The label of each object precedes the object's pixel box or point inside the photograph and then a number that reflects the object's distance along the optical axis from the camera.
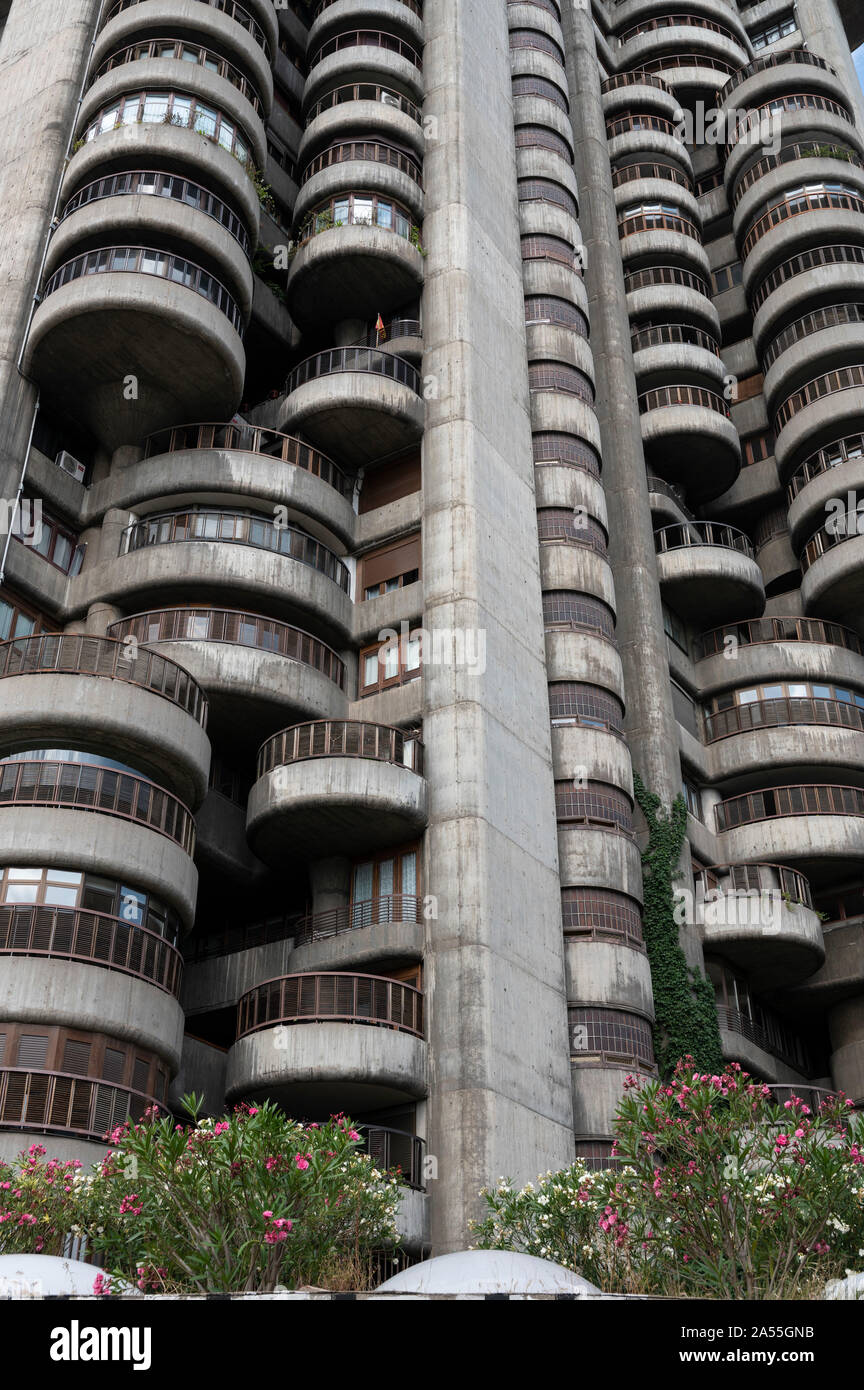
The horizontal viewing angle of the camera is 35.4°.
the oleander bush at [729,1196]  17.33
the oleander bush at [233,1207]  17.83
